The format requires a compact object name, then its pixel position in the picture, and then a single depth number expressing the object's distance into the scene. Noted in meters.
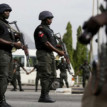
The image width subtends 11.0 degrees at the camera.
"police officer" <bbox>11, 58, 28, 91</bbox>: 22.17
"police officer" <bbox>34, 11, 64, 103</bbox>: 9.55
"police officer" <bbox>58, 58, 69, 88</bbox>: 24.53
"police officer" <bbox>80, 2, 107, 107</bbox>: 3.50
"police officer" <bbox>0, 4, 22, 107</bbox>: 8.22
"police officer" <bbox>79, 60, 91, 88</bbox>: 25.53
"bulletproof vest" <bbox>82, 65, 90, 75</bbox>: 25.50
